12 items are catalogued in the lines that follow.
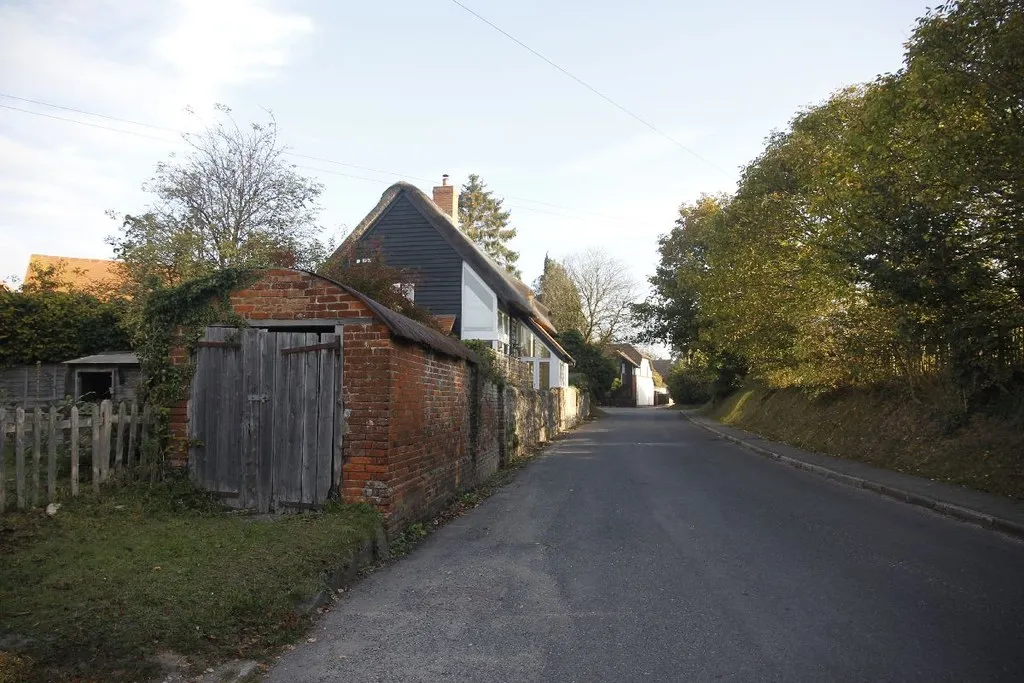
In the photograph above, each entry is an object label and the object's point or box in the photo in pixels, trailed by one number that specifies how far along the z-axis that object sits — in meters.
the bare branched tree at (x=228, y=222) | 15.90
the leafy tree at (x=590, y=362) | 55.53
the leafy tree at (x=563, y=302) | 58.47
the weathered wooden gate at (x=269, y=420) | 7.86
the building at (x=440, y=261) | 26.55
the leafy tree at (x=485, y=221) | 55.06
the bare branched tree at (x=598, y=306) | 61.09
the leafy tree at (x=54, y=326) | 18.55
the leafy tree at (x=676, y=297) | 42.19
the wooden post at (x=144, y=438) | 8.02
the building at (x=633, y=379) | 86.19
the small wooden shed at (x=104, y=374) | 14.92
